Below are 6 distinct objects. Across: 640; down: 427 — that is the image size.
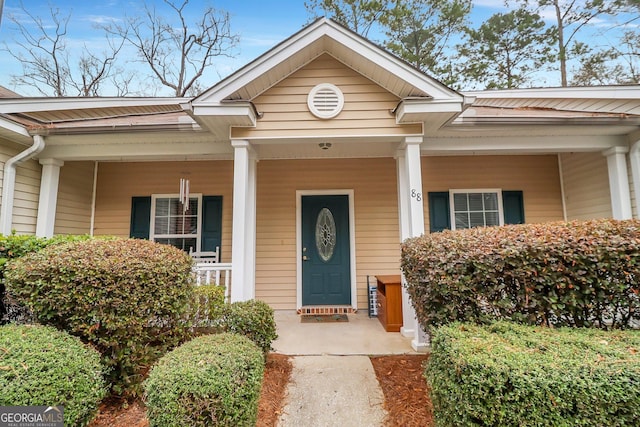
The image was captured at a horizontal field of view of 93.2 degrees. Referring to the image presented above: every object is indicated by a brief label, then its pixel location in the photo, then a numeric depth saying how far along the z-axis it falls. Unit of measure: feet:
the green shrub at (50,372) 5.77
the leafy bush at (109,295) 7.41
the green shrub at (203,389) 5.70
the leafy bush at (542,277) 7.09
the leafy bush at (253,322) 9.45
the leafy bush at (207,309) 9.99
